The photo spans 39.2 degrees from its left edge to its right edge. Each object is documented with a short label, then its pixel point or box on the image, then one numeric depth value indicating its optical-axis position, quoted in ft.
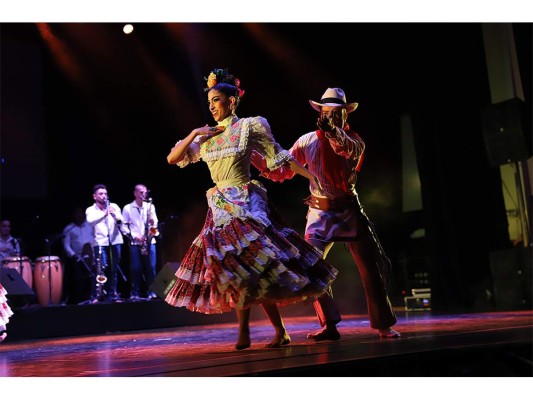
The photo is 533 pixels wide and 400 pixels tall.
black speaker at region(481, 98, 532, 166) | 23.95
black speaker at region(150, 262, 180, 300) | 29.71
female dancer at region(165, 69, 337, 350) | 12.78
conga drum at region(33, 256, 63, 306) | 28.76
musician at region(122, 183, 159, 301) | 30.09
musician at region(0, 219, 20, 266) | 28.60
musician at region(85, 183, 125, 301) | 29.25
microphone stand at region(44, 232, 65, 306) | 28.12
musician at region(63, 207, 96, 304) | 30.45
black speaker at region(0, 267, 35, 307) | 25.38
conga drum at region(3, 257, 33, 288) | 27.61
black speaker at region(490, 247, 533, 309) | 24.63
